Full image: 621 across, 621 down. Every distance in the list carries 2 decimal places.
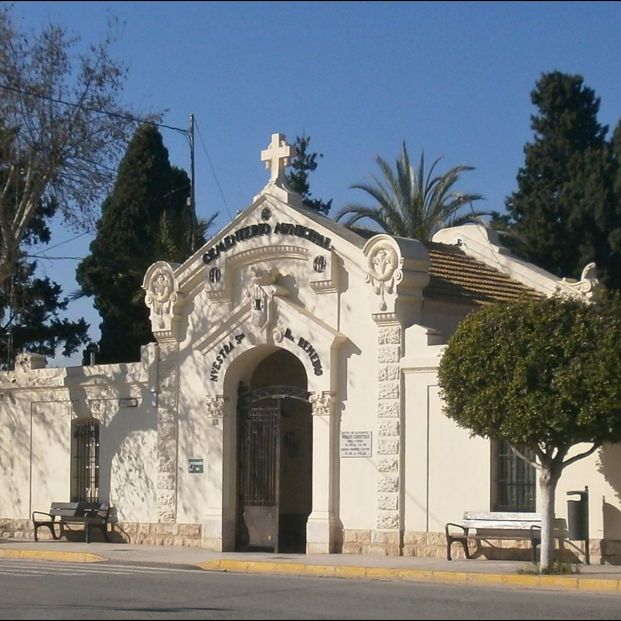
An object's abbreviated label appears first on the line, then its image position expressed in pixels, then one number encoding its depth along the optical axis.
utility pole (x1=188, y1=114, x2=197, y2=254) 36.85
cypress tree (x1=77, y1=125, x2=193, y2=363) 41.12
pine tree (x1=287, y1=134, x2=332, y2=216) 50.94
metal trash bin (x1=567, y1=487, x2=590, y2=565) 21.48
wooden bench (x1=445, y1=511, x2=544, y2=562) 21.94
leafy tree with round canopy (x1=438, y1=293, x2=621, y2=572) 19.36
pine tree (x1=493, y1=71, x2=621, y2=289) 33.56
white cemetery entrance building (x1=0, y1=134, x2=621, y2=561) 23.67
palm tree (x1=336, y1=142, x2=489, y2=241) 38.88
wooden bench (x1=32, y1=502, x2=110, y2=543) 28.23
